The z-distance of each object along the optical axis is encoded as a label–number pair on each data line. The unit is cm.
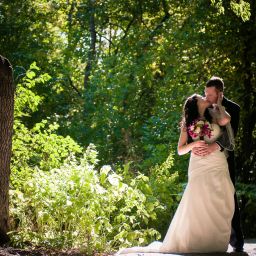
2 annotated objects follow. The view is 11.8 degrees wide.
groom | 1390
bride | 1391
